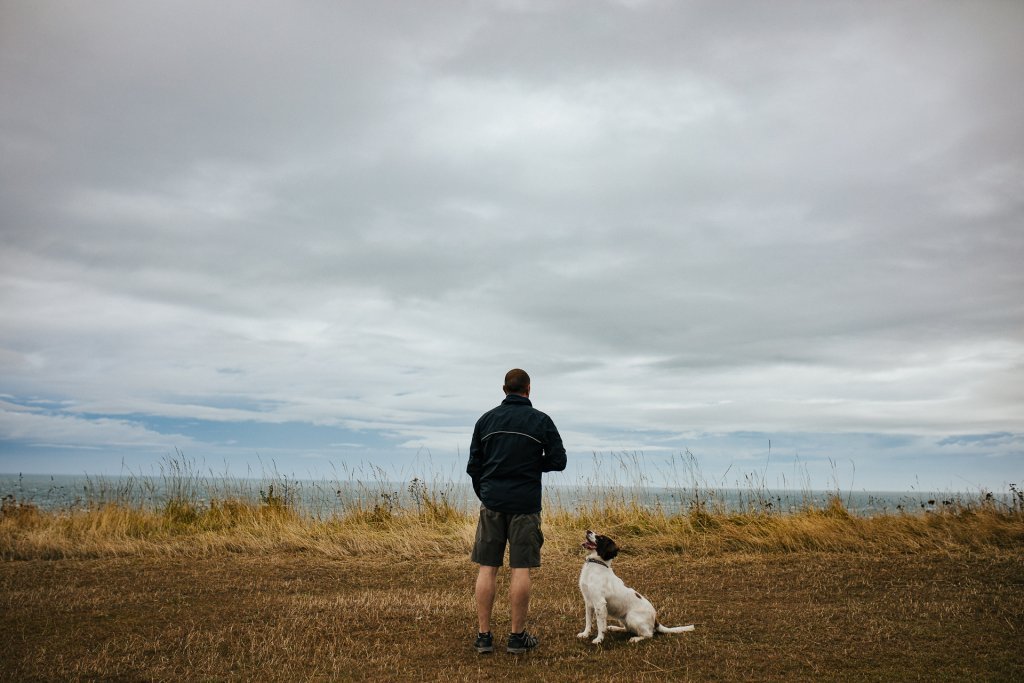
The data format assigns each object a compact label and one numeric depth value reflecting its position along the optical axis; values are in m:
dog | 5.84
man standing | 5.46
